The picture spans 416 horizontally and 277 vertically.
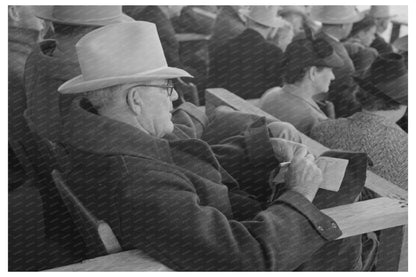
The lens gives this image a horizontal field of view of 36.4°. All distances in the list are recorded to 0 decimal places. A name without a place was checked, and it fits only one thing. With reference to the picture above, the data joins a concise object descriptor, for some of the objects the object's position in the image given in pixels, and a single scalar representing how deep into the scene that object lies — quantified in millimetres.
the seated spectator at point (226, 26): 5715
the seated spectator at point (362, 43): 5977
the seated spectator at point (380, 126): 3385
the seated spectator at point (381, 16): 7080
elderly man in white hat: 2328
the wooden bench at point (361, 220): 2371
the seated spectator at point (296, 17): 7145
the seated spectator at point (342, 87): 5105
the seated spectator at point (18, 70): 3955
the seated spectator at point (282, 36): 6392
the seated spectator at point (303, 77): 4270
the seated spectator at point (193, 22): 7051
